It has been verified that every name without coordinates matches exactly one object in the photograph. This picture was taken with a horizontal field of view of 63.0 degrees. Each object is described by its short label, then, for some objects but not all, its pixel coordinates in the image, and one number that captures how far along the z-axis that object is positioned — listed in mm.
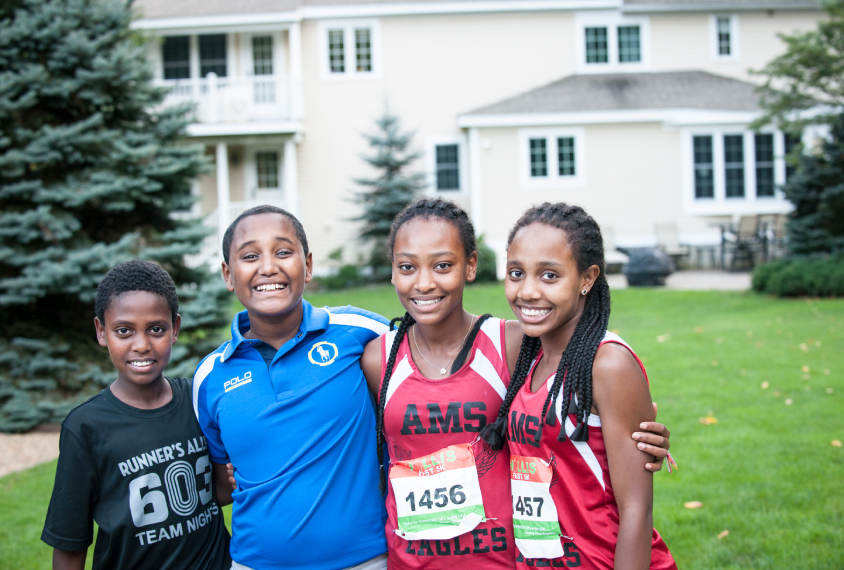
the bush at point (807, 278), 12542
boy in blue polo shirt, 2275
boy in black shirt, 2291
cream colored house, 18328
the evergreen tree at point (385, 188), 17266
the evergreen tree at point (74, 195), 6305
